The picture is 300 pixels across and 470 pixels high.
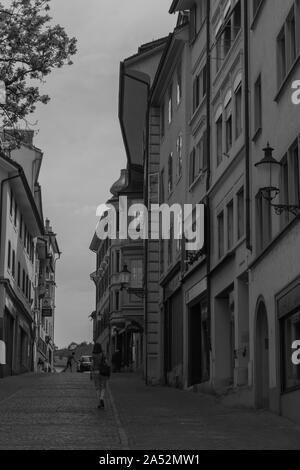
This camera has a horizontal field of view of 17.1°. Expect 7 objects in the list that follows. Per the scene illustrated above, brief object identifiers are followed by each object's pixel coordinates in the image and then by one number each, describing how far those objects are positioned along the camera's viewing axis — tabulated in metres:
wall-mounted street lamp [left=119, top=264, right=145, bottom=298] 49.16
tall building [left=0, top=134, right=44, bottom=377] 49.97
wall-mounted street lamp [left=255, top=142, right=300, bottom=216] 18.92
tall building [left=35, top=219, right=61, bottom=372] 77.44
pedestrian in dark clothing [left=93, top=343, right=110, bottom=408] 24.17
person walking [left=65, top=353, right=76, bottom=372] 72.98
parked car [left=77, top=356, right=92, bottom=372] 76.86
